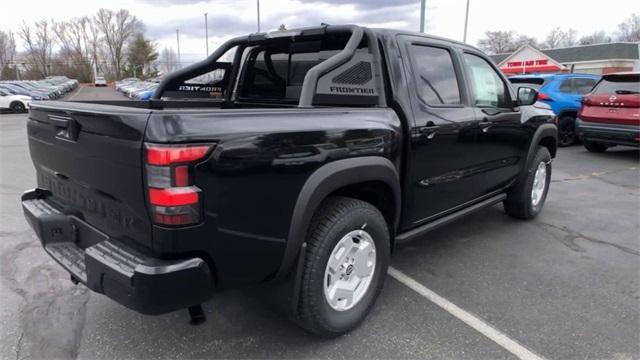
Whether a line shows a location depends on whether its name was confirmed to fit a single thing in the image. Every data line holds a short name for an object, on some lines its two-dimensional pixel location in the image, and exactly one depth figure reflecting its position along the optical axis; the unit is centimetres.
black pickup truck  207
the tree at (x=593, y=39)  7056
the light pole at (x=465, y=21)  2342
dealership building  3756
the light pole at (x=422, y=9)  1565
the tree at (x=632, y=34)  6456
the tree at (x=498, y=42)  7431
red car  891
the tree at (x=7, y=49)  8675
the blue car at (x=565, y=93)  1100
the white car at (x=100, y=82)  7419
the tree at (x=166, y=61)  8800
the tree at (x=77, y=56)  8738
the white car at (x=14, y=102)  2489
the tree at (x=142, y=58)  8488
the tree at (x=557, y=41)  7611
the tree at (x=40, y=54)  8706
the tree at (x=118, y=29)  9269
